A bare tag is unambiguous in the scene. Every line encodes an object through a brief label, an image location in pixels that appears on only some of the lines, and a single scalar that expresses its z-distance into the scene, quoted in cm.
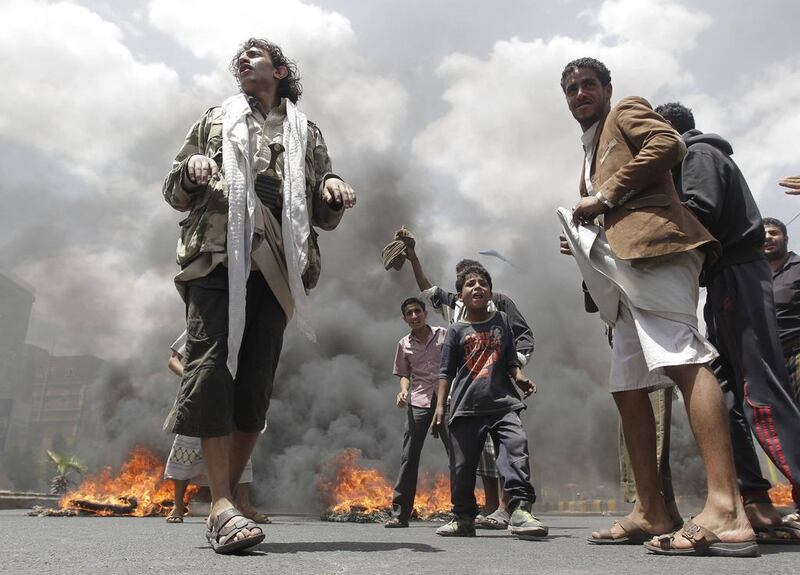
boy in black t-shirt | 344
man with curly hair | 222
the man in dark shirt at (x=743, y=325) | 232
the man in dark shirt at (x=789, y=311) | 378
